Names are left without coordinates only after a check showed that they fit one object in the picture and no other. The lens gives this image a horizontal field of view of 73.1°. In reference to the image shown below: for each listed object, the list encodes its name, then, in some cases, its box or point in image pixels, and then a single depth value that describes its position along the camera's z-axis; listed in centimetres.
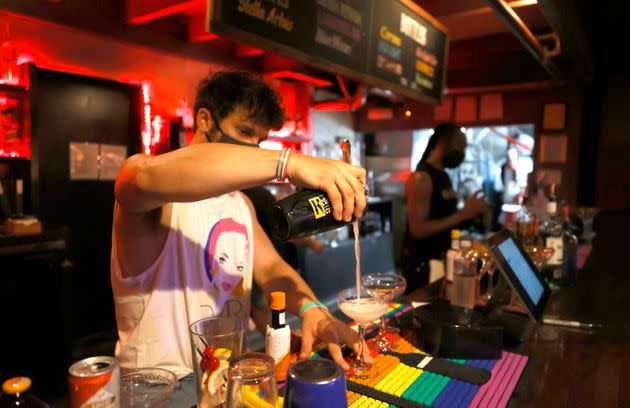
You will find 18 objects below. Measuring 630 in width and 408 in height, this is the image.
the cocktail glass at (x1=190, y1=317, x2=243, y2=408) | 78
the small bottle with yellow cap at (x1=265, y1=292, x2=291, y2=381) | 96
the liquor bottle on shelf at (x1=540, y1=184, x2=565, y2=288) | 204
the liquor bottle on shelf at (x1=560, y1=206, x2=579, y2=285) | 209
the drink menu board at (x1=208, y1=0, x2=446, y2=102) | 150
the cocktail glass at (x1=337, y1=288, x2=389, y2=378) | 109
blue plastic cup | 68
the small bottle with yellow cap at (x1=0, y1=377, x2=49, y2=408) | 57
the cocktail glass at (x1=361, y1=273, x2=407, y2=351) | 125
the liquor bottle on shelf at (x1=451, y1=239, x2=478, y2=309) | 171
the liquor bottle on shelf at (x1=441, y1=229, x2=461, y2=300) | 192
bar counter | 103
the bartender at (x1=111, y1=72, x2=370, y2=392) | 89
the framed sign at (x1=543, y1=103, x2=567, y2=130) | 506
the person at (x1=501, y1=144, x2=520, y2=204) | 739
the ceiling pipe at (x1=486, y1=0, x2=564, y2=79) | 177
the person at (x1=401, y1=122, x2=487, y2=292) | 280
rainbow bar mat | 94
